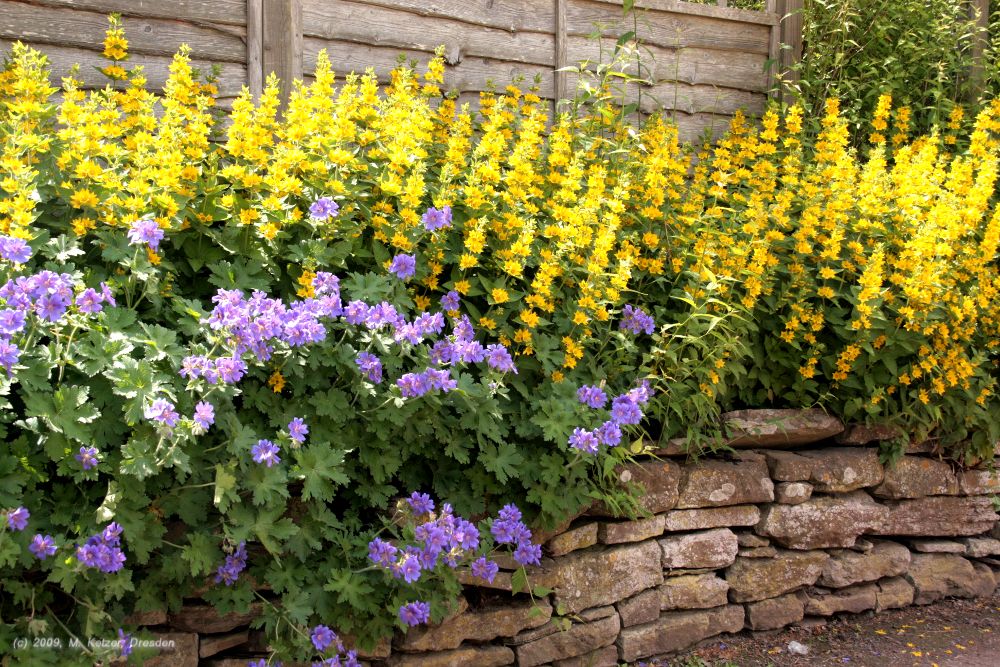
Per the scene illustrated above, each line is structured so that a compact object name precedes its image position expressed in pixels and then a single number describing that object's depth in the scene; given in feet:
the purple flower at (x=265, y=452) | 7.71
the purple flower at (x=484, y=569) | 9.26
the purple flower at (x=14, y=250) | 7.70
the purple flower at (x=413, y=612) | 8.66
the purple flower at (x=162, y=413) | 7.12
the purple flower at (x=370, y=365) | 8.51
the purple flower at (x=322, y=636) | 8.38
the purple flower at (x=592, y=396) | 10.13
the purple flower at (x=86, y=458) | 7.39
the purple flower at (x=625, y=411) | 10.07
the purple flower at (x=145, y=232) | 8.14
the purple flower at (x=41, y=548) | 7.17
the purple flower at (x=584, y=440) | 9.55
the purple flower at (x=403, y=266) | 9.47
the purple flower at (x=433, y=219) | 9.64
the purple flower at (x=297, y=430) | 8.07
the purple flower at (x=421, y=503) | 9.04
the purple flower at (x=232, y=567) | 8.34
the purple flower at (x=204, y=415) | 7.27
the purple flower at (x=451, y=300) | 9.81
